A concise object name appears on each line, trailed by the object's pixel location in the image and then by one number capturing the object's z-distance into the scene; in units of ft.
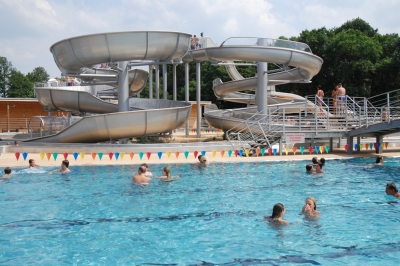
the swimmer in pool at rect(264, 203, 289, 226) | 28.45
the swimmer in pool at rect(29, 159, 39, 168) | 50.71
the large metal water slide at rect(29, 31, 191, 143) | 66.74
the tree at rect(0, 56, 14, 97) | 250.16
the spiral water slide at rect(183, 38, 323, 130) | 76.23
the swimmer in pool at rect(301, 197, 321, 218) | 30.07
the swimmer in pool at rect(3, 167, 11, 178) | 46.66
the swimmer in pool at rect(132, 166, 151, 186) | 42.55
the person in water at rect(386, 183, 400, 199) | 35.47
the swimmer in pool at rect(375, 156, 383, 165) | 53.67
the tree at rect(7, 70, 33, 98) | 232.53
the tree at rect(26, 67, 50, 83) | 269.44
